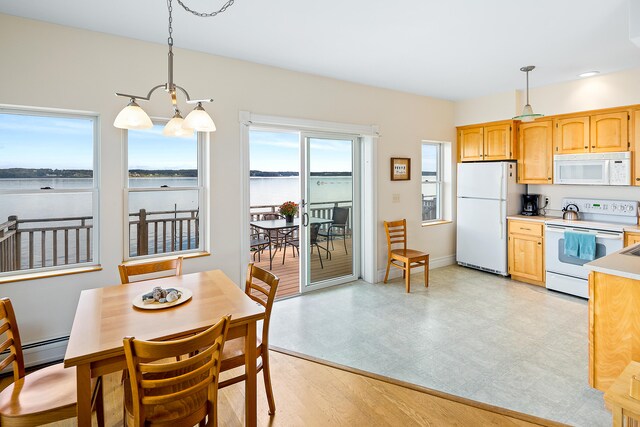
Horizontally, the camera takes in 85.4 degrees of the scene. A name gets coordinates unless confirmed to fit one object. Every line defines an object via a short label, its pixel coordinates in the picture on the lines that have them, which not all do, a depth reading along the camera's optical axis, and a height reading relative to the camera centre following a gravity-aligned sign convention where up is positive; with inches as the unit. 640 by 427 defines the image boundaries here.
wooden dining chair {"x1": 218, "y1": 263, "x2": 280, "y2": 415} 78.0 -33.3
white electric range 153.8 -10.0
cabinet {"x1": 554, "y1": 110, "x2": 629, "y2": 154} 160.9 +38.7
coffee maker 196.4 +4.1
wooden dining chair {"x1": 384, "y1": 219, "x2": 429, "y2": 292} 174.9 -22.1
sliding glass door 172.2 +1.0
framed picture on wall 192.7 +24.5
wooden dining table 58.0 -22.0
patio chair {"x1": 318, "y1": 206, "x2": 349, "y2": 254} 182.9 -7.5
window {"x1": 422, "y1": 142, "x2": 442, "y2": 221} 219.1 +19.7
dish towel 155.3 -15.1
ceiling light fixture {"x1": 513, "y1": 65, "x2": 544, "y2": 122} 152.5 +43.8
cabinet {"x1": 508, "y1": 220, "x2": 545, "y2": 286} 179.3 -21.1
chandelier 72.6 +20.1
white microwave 159.5 +21.3
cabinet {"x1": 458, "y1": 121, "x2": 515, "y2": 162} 198.1 +42.1
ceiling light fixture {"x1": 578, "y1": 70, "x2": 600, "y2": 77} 160.9 +65.1
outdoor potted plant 235.5 +0.6
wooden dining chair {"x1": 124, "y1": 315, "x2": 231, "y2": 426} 53.9 -28.5
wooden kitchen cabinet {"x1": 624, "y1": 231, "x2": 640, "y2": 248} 145.9 -11.0
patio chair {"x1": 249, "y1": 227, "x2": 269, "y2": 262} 209.0 -18.3
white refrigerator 193.3 +1.1
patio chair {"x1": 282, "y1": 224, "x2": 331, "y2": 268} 175.0 -13.8
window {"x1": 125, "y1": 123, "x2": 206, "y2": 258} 126.0 +6.9
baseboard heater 106.1 -43.8
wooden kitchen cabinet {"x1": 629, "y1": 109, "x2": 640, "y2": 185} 155.9 +30.7
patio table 216.3 -8.6
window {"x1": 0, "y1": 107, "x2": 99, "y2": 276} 107.7 +6.9
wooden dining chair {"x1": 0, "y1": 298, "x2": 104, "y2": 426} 60.0 -34.0
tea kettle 177.4 -1.0
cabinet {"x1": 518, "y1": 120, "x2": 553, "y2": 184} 185.6 +33.0
